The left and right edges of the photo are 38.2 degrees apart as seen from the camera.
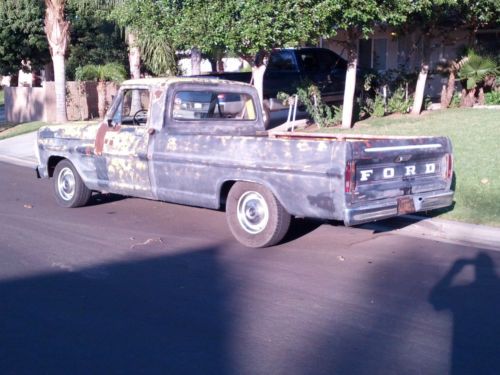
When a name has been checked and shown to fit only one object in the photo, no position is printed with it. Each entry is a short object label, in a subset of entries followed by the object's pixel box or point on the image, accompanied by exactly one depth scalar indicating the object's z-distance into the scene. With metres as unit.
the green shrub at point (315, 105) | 17.16
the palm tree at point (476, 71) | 18.02
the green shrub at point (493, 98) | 18.41
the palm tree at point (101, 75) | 24.20
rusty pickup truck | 7.40
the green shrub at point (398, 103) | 18.23
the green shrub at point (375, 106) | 17.98
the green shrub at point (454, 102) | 18.95
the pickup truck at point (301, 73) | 18.91
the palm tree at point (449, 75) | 18.67
